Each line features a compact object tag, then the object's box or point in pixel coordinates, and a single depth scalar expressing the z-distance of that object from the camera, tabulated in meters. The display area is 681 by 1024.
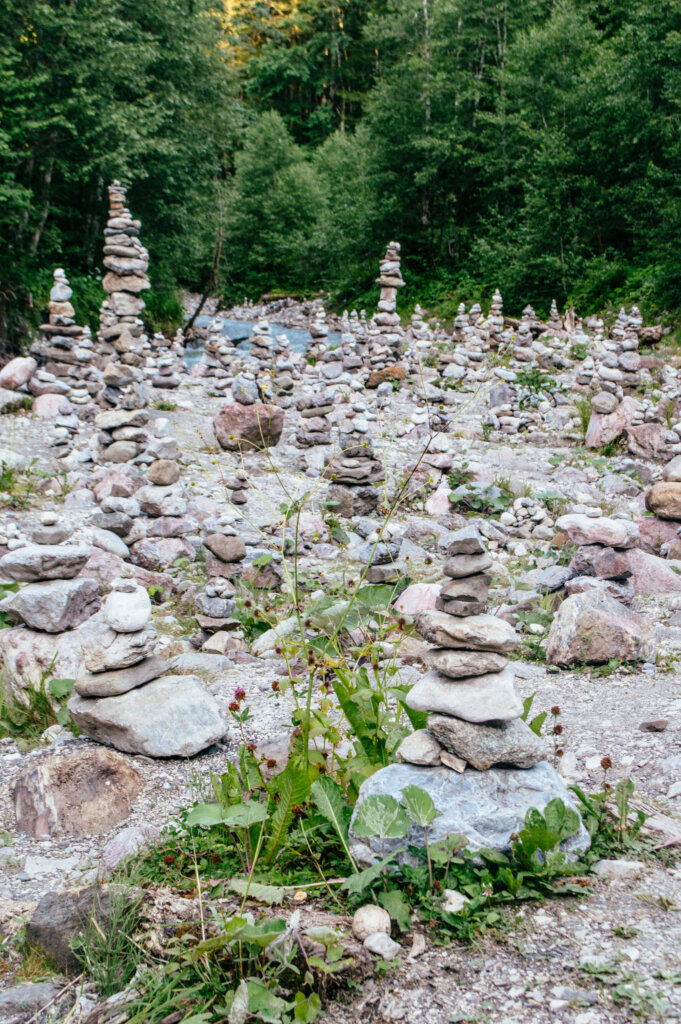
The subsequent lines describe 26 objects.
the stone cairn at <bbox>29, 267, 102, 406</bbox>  12.84
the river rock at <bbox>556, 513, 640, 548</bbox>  5.69
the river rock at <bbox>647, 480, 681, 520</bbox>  7.12
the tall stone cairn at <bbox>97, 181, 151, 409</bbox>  13.01
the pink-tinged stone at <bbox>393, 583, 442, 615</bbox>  5.56
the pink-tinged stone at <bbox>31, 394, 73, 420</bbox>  12.10
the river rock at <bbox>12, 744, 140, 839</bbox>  3.40
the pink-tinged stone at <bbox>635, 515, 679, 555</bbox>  7.07
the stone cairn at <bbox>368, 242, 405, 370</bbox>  14.98
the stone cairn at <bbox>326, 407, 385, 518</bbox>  8.79
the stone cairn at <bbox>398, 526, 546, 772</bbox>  2.90
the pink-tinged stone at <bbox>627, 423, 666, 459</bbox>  9.91
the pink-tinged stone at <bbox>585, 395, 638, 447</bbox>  10.58
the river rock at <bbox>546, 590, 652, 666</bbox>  4.80
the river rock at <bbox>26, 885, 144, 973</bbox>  2.59
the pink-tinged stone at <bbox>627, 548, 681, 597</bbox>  6.21
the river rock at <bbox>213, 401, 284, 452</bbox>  10.60
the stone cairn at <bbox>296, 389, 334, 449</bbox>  10.94
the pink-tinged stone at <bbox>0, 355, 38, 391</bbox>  12.76
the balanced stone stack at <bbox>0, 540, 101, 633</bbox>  4.87
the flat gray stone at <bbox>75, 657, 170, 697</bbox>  4.05
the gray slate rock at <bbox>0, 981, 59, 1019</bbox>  2.39
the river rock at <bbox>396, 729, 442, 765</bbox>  2.96
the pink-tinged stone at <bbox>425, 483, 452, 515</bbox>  8.78
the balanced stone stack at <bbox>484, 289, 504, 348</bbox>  17.08
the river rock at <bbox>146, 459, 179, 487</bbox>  8.73
